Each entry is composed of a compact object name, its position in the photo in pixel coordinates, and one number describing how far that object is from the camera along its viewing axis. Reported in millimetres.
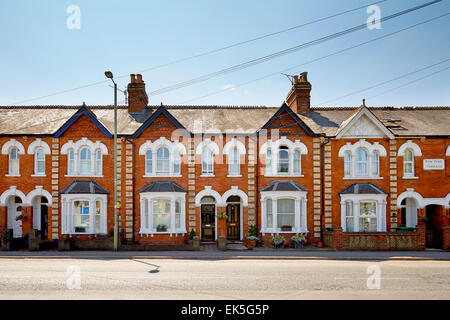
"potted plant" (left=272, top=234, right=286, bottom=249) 17294
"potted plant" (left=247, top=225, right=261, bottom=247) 17047
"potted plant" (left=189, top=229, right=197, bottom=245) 17953
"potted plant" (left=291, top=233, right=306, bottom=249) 17297
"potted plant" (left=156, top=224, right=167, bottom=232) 17953
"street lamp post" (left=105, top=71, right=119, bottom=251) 15406
